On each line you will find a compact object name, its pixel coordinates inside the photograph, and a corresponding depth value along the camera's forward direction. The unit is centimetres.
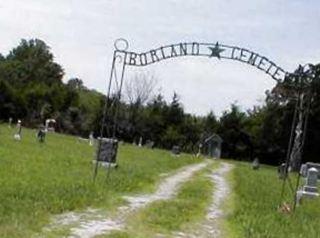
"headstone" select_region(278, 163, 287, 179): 4614
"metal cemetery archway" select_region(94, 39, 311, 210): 2262
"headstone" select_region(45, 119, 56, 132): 7825
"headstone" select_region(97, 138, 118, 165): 2828
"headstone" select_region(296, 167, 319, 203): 3042
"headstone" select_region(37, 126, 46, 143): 4866
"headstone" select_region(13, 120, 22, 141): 4677
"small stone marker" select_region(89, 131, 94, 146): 5807
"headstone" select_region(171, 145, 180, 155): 6209
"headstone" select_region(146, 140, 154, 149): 7638
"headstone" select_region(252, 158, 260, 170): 5765
